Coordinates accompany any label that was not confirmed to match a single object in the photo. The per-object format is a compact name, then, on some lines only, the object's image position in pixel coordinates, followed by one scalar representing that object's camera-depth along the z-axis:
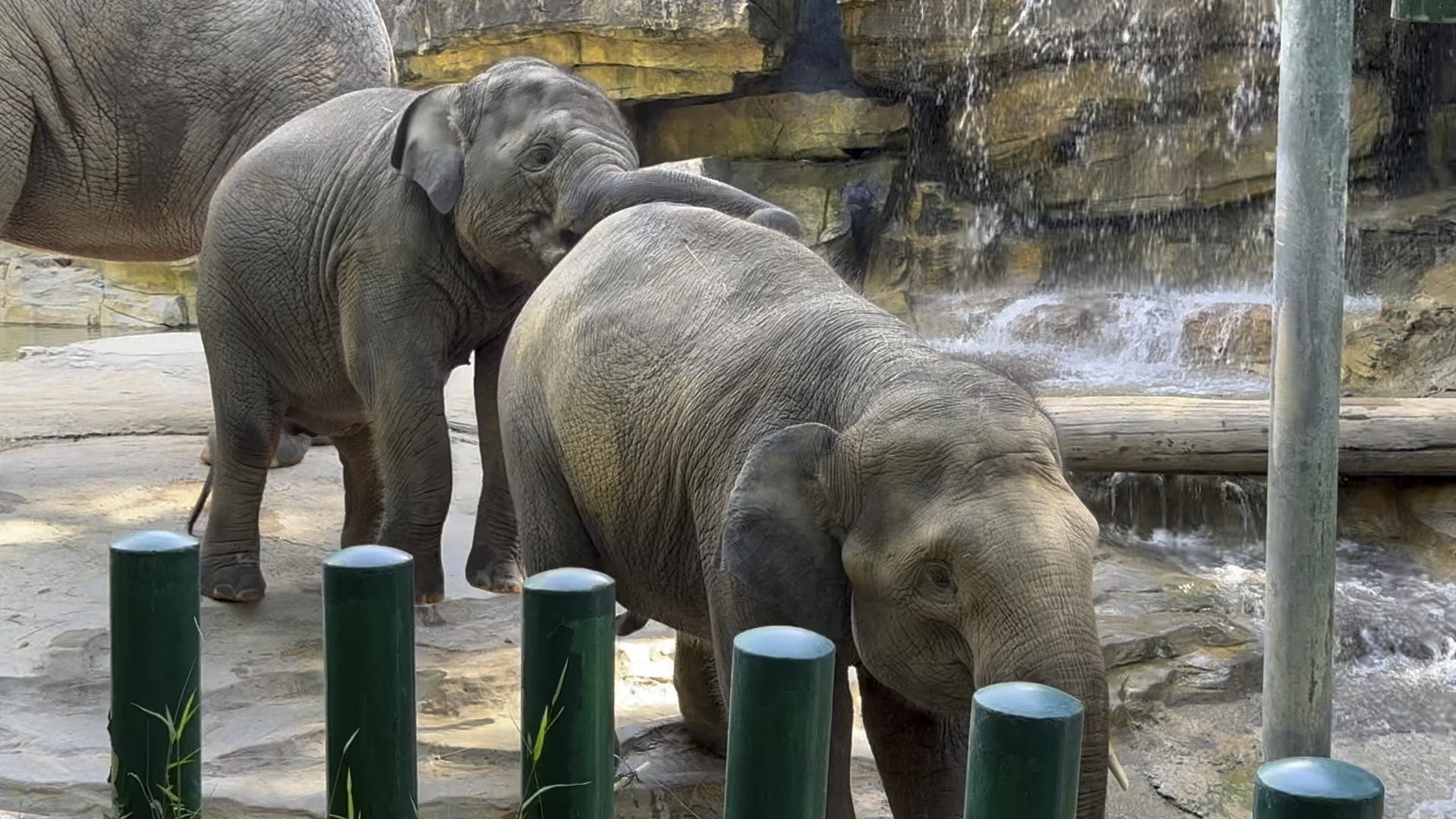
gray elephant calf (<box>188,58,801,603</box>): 5.09
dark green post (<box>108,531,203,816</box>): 2.46
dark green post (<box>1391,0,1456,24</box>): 3.37
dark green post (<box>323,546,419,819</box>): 2.40
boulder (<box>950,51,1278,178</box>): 12.41
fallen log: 7.38
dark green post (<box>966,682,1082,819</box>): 1.96
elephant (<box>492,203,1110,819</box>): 2.80
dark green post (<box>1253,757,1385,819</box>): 1.75
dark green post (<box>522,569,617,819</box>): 2.35
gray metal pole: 3.65
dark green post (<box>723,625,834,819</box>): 2.13
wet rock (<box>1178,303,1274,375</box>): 11.04
